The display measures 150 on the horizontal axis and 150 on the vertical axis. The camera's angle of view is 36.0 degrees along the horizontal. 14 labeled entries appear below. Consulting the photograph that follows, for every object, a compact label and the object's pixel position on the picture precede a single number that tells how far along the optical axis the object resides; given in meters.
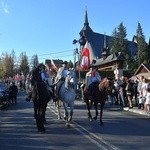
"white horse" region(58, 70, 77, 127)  8.69
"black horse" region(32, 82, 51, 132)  7.63
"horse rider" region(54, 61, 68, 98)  9.01
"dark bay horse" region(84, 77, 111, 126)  8.99
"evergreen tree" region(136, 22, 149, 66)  51.98
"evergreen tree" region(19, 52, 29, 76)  80.97
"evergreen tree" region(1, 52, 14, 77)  80.71
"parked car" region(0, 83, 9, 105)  14.92
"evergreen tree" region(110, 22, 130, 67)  58.77
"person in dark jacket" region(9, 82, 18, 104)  17.57
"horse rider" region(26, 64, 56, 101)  7.67
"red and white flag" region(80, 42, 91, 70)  17.35
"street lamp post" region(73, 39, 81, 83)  31.08
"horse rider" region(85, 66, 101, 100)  9.75
